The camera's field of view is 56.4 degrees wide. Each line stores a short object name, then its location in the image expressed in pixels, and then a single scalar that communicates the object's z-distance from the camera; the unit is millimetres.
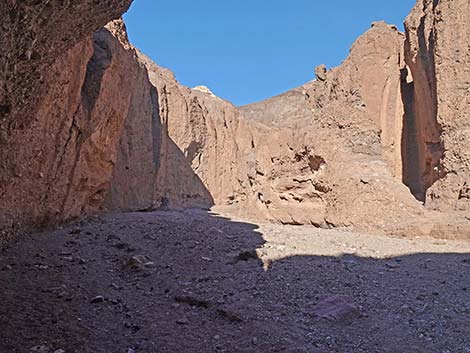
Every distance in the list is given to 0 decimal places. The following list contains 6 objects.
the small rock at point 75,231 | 6620
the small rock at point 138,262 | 5043
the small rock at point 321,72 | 12320
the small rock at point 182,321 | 3609
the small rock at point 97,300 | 3830
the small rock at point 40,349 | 2794
